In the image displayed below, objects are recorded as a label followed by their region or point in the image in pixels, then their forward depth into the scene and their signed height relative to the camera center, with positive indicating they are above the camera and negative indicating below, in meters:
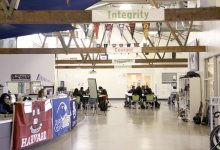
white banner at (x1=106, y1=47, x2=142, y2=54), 12.19 +1.20
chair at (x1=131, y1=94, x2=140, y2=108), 17.89 -0.82
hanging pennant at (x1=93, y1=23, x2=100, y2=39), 12.43 +2.04
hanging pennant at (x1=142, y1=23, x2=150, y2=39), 12.45 +2.03
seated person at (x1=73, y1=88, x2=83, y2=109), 16.55 -0.55
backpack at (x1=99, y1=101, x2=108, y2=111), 16.45 -1.13
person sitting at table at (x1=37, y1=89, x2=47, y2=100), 9.75 -0.30
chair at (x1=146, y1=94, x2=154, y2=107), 17.75 -0.82
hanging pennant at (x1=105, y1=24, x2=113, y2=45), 12.04 +1.99
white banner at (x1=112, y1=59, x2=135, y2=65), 17.15 +1.12
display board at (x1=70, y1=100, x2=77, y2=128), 10.01 -0.91
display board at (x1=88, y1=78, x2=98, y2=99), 13.63 -0.21
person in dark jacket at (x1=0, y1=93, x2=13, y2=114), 8.07 -0.50
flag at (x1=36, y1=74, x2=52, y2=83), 11.44 +0.19
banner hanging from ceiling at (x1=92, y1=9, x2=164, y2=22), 6.58 +1.31
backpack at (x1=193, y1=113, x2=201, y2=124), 11.08 -1.21
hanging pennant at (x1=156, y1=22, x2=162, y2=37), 13.07 +2.17
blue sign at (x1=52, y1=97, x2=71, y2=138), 8.25 -0.85
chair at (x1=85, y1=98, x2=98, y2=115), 14.39 -1.15
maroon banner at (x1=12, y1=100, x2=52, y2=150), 6.48 -0.83
